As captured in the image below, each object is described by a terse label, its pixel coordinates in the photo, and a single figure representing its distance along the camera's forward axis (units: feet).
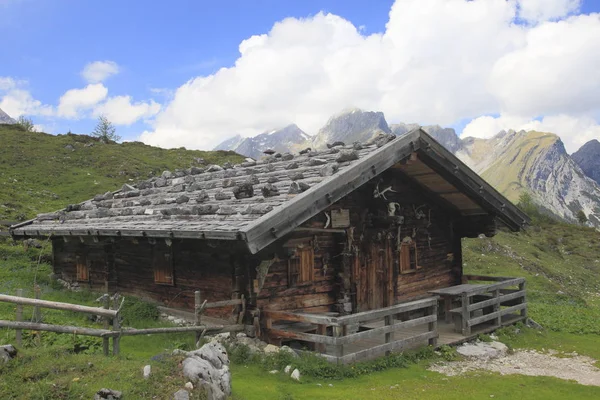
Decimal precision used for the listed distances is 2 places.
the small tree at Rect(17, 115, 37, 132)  179.85
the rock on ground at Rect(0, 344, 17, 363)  21.42
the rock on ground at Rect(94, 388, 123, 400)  19.31
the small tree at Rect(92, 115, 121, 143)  195.31
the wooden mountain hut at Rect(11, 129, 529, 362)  34.27
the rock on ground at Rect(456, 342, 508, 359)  38.99
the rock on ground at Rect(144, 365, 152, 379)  20.95
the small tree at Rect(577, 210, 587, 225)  241.55
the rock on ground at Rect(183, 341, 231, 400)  21.21
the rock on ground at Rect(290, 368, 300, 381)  29.10
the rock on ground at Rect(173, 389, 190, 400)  19.88
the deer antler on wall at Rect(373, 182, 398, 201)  43.96
